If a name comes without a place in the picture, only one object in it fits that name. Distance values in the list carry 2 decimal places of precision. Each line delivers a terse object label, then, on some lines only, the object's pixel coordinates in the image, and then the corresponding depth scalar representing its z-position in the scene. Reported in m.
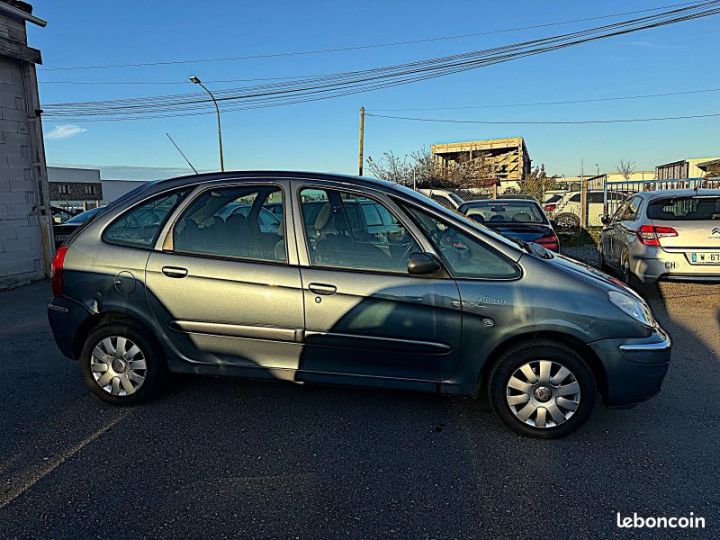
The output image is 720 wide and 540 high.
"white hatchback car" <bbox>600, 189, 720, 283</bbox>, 6.68
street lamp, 23.60
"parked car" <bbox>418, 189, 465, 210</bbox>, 13.12
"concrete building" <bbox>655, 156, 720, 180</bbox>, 23.31
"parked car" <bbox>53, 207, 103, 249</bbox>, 10.29
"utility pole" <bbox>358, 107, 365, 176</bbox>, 26.10
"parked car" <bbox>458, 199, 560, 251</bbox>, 8.01
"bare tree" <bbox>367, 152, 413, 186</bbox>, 35.38
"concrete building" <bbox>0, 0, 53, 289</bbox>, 8.87
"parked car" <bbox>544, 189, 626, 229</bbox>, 15.98
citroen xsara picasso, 3.20
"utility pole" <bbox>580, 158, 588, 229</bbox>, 15.09
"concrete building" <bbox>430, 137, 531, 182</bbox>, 35.34
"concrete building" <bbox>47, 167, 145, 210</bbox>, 46.62
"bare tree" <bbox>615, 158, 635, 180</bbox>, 32.49
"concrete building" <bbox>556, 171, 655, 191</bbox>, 29.61
